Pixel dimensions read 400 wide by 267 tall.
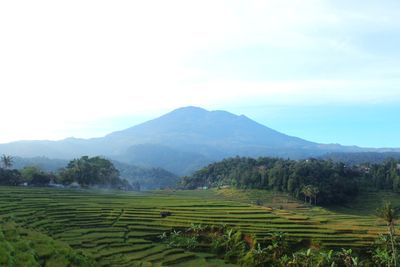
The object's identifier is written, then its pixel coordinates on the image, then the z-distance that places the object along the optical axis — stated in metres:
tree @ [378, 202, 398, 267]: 44.47
